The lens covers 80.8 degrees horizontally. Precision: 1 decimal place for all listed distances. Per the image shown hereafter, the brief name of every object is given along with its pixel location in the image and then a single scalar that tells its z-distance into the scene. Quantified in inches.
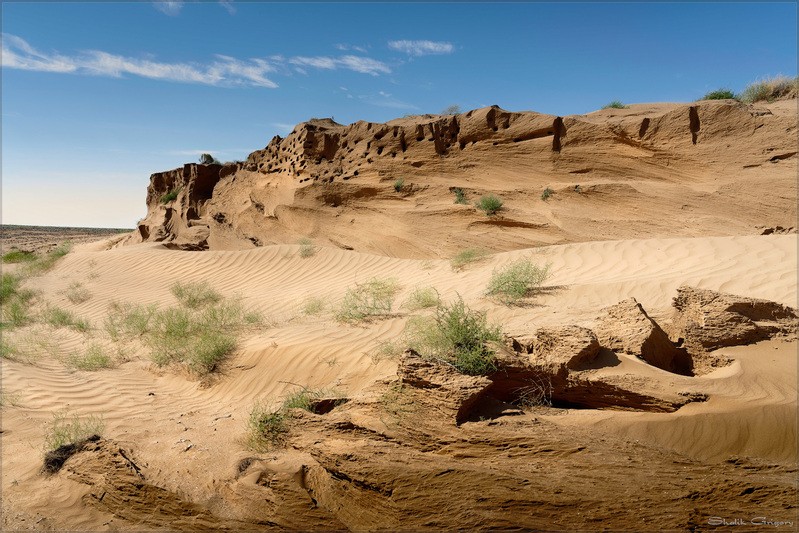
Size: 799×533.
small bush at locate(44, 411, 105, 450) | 142.8
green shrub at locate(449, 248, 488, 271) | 374.3
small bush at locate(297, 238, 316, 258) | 471.9
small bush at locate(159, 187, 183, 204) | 847.1
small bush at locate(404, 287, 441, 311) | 267.6
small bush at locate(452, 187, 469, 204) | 475.2
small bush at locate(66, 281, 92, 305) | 407.5
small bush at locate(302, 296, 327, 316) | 291.2
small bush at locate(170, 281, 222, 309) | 362.3
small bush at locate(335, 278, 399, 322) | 256.7
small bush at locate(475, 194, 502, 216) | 452.4
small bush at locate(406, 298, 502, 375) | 134.5
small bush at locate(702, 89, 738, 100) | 523.2
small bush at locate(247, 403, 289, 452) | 130.4
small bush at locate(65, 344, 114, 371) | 233.3
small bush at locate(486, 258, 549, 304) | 263.0
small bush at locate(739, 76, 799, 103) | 482.6
